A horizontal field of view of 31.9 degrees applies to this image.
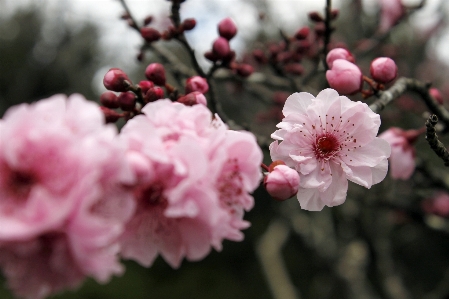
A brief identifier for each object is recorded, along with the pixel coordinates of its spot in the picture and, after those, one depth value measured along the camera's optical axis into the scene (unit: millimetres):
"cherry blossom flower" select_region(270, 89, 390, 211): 192
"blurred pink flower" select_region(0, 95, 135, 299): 156
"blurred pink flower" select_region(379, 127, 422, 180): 232
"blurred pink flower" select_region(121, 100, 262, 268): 162
